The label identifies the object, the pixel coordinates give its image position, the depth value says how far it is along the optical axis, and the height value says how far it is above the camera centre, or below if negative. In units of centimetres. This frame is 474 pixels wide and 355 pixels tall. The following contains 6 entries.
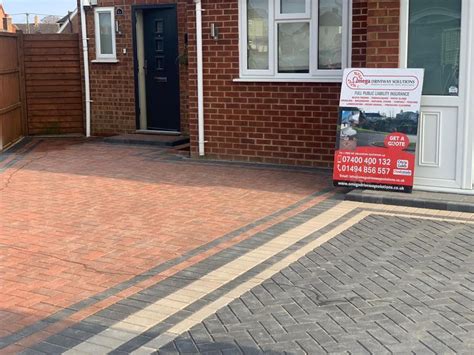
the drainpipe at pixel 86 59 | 1468 +24
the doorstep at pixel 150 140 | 1332 -142
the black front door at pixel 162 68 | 1392 +3
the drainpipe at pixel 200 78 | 1109 -15
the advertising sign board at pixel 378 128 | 805 -74
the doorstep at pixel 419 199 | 765 -154
